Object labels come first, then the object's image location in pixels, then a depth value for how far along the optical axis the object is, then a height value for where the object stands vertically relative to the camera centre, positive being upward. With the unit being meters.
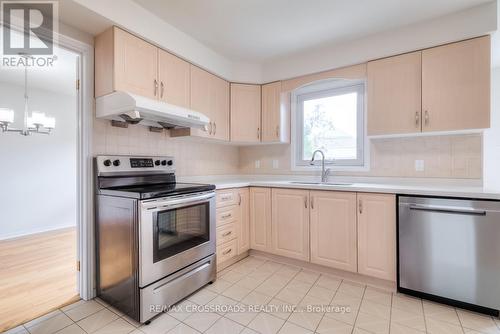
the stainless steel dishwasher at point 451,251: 1.70 -0.65
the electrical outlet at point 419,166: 2.37 -0.01
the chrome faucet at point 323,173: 2.77 -0.09
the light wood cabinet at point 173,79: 2.22 +0.85
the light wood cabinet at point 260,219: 2.71 -0.61
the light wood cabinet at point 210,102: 2.56 +0.74
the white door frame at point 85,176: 1.95 -0.08
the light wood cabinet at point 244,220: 2.71 -0.63
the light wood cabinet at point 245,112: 3.08 +0.70
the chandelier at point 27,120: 2.78 +0.60
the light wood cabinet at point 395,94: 2.24 +0.70
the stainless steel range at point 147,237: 1.67 -0.56
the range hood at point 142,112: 1.74 +0.43
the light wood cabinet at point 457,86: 1.98 +0.69
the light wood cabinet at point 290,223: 2.47 -0.61
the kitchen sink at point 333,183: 2.69 -0.20
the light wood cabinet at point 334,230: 2.21 -0.62
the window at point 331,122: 2.81 +0.55
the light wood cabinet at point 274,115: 3.05 +0.65
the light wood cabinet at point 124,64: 1.87 +0.84
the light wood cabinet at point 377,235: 2.04 -0.61
